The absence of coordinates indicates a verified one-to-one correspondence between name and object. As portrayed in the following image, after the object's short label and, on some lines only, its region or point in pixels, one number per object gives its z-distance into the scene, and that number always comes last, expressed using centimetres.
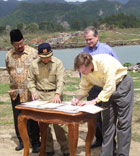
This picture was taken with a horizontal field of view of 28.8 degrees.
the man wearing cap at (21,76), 424
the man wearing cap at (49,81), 384
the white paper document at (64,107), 318
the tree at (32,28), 5702
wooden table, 320
